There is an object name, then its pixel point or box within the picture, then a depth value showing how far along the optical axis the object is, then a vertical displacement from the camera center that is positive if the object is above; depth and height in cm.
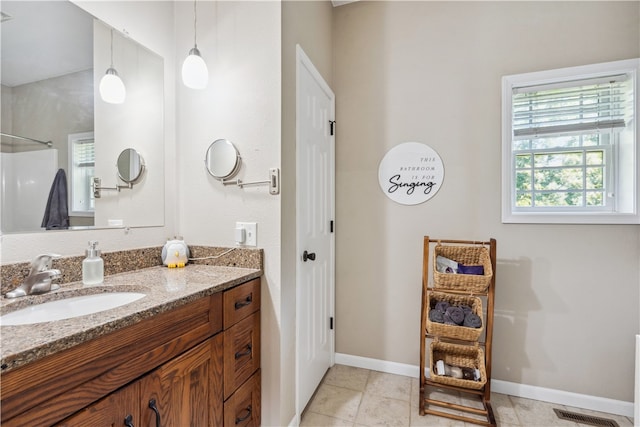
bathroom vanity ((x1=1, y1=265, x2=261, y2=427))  61 -42
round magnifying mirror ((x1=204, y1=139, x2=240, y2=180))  146 +27
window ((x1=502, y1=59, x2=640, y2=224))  168 +41
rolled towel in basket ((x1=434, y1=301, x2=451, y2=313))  174 -61
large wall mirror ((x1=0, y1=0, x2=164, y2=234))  101 +41
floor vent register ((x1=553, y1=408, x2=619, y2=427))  160 -124
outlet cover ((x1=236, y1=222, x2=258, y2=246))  142 -12
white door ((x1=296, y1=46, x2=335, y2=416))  161 -10
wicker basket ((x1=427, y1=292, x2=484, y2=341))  161 -68
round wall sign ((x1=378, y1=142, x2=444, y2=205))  199 +27
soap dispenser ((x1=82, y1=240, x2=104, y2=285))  110 -22
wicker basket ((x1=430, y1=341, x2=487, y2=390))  166 -97
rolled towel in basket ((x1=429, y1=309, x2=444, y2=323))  169 -65
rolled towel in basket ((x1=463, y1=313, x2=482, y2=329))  162 -65
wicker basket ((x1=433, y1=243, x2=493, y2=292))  160 -35
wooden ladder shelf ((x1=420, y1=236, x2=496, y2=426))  163 -111
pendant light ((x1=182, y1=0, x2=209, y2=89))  139 +70
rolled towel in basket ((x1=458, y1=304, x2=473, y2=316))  169 -62
